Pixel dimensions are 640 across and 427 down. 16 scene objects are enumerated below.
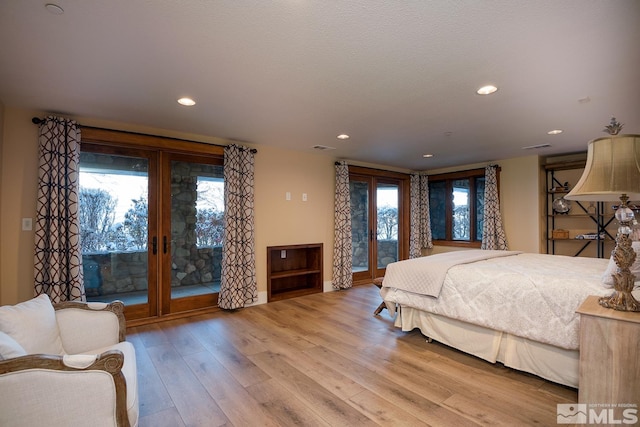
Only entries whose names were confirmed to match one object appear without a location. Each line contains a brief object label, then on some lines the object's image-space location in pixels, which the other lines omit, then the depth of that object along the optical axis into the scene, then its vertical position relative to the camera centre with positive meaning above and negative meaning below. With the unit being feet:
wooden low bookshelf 15.84 -3.02
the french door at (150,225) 11.42 -0.31
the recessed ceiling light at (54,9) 5.24 +3.73
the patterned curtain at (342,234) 17.58 -1.10
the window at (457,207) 20.16 +0.49
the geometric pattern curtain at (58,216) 9.89 +0.09
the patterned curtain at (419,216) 21.49 -0.11
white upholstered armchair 3.75 -2.20
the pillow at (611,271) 6.75 -1.38
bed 7.10 -2.52
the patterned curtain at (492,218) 18.13 -0.27
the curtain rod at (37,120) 10.00 +3.29
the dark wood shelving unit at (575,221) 15.79 -0.46
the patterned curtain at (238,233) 13.47 -0.76
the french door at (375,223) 19.38 -0.55
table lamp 5.39 +0.49
